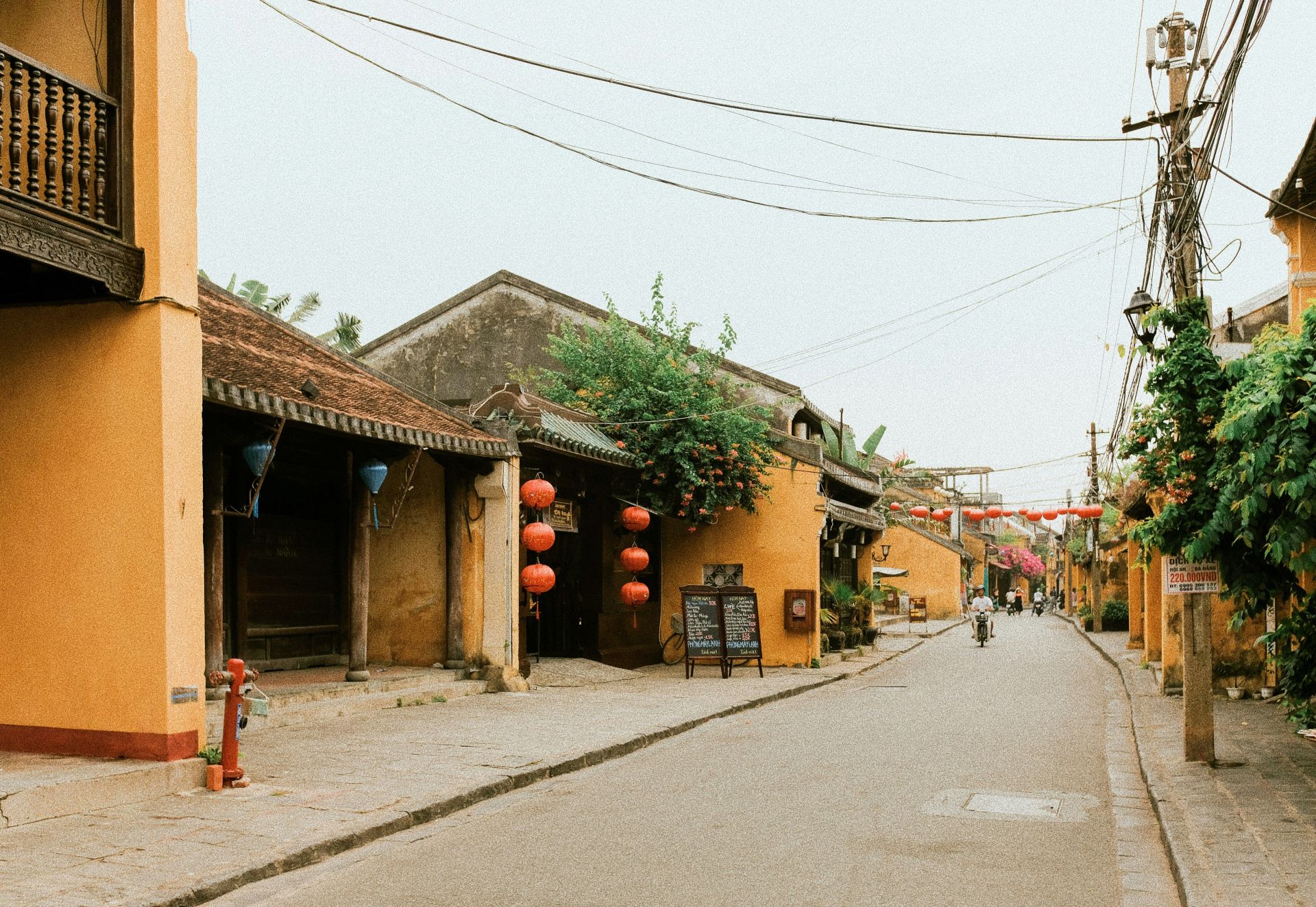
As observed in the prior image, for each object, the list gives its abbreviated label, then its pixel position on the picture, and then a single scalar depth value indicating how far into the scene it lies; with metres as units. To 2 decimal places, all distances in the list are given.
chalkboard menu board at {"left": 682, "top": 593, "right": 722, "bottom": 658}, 19.08
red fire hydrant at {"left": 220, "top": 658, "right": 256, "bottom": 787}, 8.44
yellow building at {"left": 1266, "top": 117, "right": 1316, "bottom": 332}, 13.42
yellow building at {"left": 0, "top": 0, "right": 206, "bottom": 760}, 8.29
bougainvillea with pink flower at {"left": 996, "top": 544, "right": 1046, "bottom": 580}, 83.06
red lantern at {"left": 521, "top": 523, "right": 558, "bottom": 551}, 15.34
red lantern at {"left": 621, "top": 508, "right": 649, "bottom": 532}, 18.97
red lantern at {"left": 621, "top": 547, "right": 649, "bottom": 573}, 18.86
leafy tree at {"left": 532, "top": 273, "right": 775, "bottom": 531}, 19.77
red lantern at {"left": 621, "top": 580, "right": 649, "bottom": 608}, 18.66
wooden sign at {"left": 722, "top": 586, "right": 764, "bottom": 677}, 19.22
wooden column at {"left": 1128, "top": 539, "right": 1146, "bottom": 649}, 28.35
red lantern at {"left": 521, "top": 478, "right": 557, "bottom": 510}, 15.57
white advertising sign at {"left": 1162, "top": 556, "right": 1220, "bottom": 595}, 9.70
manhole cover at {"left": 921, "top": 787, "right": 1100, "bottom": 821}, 8.05
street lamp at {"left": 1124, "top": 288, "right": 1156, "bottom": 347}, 12.29
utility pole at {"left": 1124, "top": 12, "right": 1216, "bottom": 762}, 9.97
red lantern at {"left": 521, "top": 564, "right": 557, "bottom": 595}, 15.19
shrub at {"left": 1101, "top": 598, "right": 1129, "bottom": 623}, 39.25
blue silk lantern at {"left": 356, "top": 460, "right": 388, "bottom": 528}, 13.39
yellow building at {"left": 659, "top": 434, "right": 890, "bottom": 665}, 21.69
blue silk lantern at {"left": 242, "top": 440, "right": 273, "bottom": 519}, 11.09
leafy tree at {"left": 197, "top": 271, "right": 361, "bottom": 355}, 30.17
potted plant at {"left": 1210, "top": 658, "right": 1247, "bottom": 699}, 15.75
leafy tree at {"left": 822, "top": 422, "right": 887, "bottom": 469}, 28.17
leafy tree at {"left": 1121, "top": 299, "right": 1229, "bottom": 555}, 9.29
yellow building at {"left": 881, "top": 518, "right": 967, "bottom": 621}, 56.16
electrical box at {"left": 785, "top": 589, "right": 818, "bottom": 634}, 21.42
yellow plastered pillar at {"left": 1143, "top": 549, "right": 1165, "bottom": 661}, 22.36
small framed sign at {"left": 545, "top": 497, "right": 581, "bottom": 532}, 17.22
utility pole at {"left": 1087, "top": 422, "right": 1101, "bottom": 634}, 39.28
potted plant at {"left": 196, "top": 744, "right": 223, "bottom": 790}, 8.38
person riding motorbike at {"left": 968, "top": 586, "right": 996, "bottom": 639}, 31.84
